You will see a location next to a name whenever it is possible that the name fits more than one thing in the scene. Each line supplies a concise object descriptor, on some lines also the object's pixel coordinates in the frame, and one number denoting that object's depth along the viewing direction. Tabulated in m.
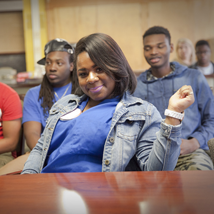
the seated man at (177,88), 1.62
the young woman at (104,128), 0.92
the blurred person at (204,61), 3.99
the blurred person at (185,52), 4.36
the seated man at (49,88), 1.73
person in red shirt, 1.60
